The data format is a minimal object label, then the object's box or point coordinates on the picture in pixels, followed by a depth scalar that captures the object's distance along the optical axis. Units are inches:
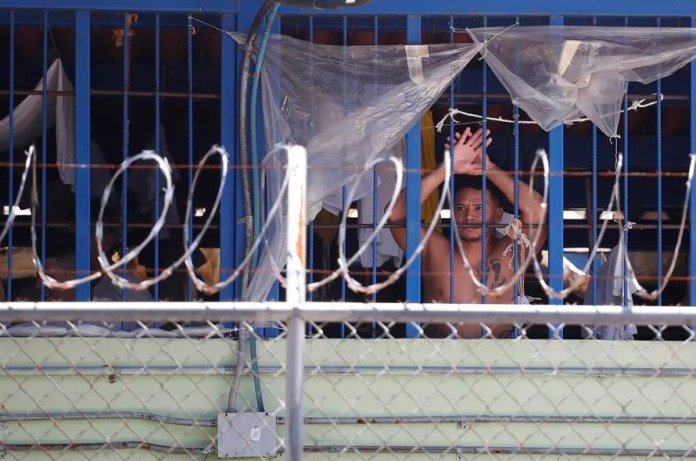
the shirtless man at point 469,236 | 466.6
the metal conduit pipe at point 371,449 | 405.7
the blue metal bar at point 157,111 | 426.8
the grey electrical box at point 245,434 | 406.6
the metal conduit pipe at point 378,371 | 410.0
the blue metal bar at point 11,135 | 429.1
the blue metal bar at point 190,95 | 430.9
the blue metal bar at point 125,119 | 429.7
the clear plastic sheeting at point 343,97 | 434.9
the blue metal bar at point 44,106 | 431.7
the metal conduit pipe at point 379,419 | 408.5
